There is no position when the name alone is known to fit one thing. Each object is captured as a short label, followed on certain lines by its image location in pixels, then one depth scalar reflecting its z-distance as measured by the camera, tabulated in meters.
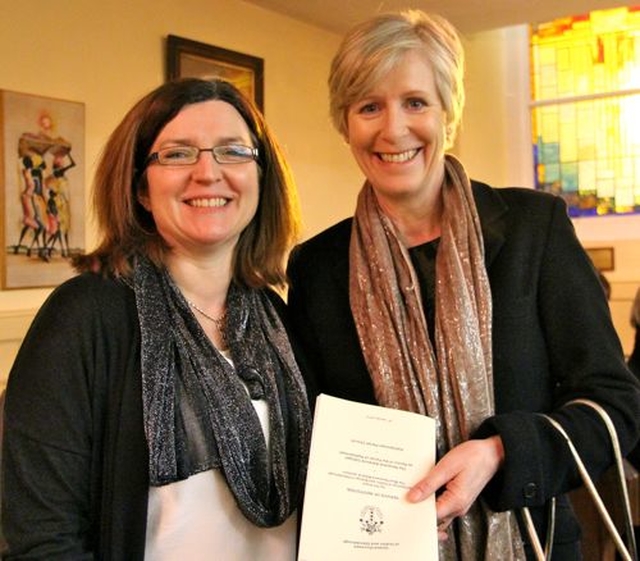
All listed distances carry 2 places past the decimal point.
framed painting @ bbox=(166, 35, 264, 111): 3.79
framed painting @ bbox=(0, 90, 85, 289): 3.15
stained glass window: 5.20
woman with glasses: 1.28
